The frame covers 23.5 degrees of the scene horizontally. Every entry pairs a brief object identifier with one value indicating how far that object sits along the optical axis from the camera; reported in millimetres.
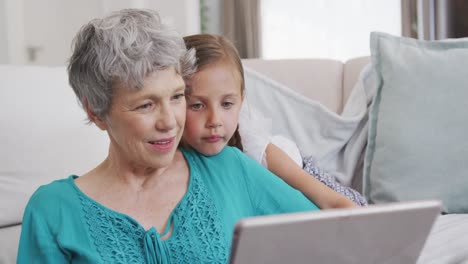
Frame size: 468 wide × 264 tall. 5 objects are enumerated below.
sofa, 1974
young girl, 1722
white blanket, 2357
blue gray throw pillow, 2204
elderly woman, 1567
